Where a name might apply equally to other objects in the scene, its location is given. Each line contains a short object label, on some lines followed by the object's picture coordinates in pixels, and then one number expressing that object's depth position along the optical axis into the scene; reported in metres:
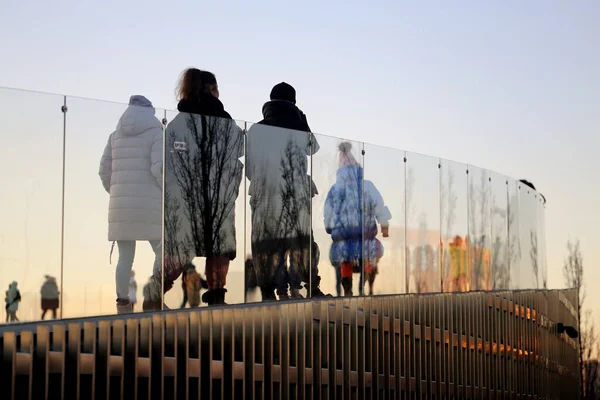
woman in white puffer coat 10.06
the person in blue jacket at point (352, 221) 13.84
